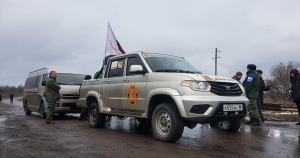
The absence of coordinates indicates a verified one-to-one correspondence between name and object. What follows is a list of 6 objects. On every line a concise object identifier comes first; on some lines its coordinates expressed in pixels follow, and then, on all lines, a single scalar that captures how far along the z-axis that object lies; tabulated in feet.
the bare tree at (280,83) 85.30
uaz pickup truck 15.89
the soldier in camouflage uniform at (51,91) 29.43
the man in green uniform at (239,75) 29.09
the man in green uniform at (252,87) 26.17
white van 33.09
